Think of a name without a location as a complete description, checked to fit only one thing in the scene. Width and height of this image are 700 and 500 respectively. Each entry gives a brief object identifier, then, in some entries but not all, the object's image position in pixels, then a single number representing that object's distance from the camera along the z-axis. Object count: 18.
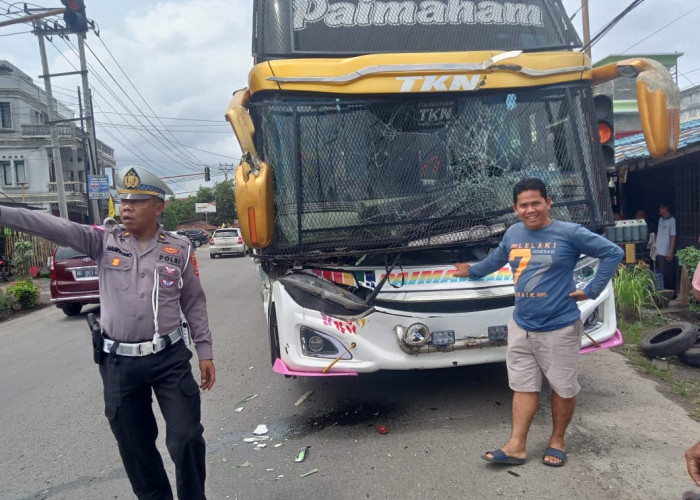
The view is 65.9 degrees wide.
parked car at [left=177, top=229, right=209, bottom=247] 41.06
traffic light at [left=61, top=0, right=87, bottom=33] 13.27
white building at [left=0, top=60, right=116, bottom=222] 35.12
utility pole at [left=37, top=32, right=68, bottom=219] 19.58
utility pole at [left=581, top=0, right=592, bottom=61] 14.00
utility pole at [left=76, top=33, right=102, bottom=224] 21.81
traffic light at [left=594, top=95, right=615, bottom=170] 4.34
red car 10.12
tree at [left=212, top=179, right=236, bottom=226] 62.72
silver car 28.05
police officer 2.58
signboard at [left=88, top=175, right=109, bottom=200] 19.23
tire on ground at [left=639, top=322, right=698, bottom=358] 5.29
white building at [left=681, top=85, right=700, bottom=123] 22.71
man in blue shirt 3.23
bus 3.83
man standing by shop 8.62
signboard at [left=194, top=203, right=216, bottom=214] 63.56
